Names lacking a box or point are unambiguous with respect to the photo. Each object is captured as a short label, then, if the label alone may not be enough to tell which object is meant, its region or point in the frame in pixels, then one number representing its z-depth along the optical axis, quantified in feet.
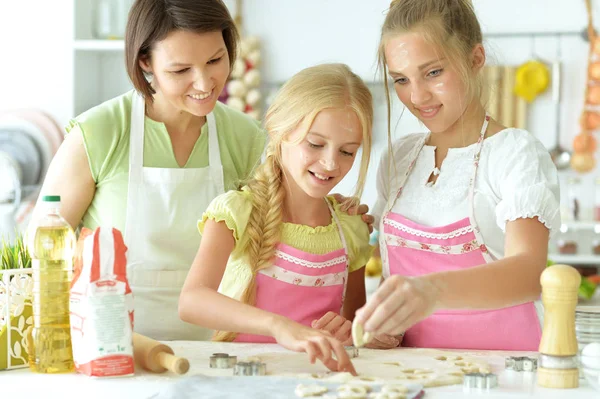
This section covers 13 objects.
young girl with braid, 7.87
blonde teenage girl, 7.73
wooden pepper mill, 6.48
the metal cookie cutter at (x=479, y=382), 6.49
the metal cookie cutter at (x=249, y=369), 6.72
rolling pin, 6.65
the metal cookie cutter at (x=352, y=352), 7.25
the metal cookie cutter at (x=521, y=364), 6.84
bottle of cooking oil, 6.77
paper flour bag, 6.58
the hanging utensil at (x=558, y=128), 16.66
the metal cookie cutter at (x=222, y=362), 6.90
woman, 8.39
